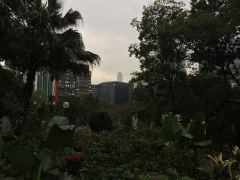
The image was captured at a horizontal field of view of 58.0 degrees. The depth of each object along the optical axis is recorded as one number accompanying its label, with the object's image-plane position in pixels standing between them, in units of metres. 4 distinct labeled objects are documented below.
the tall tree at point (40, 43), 9.49
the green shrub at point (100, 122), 16.30
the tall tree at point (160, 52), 13.67
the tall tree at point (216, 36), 12.11
